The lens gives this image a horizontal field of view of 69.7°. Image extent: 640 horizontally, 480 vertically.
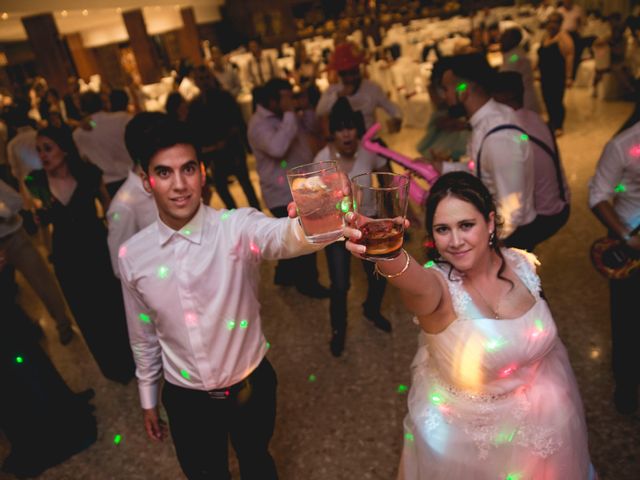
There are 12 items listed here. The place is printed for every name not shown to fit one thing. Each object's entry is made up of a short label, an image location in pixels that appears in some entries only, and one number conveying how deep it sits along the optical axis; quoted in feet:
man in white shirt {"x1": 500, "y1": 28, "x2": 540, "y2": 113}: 16.47
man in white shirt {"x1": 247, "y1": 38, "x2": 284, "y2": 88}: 27.30
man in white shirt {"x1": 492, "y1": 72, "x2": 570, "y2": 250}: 7.22
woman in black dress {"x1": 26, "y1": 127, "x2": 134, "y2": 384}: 8.48
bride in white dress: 4.50
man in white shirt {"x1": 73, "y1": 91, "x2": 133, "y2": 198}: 12.89
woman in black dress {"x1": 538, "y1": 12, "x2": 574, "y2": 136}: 18.17
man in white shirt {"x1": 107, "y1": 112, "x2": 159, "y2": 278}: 7.11
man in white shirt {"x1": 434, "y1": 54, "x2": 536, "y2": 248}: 6.57
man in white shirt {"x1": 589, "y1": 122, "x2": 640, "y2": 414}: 5.74
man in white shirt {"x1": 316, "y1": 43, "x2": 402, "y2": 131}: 12.34
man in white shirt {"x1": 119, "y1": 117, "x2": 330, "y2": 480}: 4.40
